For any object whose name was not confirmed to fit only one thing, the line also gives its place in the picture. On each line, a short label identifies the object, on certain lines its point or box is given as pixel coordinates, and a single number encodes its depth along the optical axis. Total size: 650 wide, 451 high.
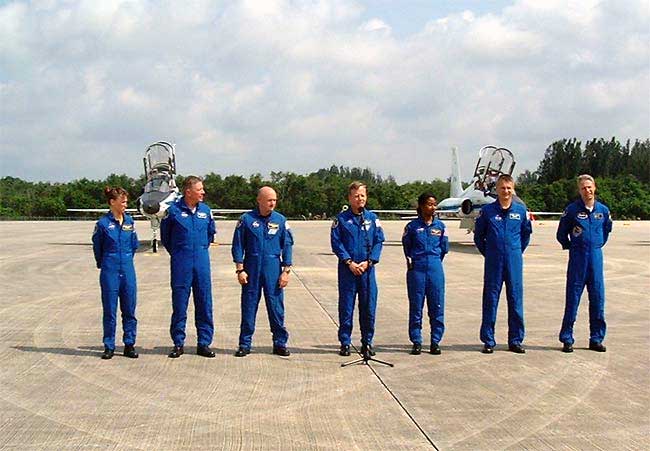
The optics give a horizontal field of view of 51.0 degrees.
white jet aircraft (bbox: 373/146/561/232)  21.18
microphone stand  7.26
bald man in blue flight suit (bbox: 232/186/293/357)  7.64
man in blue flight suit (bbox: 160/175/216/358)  7.67
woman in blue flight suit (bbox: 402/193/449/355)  7.77
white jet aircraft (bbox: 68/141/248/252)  21.86
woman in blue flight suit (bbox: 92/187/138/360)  7.60
